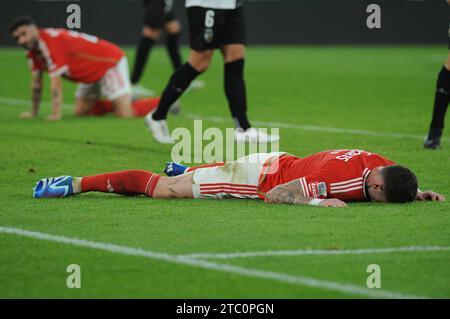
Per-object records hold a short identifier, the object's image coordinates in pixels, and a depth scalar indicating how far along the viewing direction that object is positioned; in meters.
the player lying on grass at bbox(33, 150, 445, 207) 13.67
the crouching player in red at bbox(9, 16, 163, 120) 25.50
